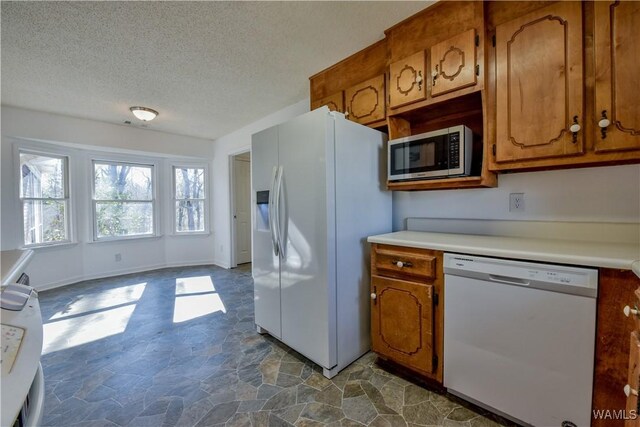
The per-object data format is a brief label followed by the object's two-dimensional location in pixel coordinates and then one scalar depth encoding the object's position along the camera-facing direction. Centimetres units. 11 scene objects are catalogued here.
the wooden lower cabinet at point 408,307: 157
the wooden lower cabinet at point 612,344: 105
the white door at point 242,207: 509
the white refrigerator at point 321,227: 177
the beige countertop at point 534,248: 108
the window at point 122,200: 436
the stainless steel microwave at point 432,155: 168
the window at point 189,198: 511
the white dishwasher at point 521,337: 114
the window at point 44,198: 357
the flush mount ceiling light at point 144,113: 341
